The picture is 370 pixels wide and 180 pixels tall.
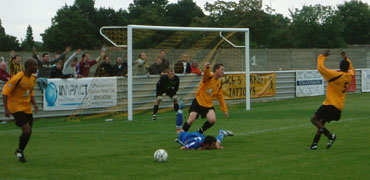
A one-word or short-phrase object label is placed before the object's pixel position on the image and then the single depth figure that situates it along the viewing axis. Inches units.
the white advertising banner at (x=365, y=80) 1431.3
